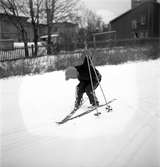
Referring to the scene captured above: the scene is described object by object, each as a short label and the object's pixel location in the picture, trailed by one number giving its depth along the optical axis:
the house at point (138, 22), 27.11
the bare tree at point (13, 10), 15.85
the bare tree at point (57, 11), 16.16
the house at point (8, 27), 16.82
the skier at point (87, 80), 4.69
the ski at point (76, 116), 4.14
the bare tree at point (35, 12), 15.11
